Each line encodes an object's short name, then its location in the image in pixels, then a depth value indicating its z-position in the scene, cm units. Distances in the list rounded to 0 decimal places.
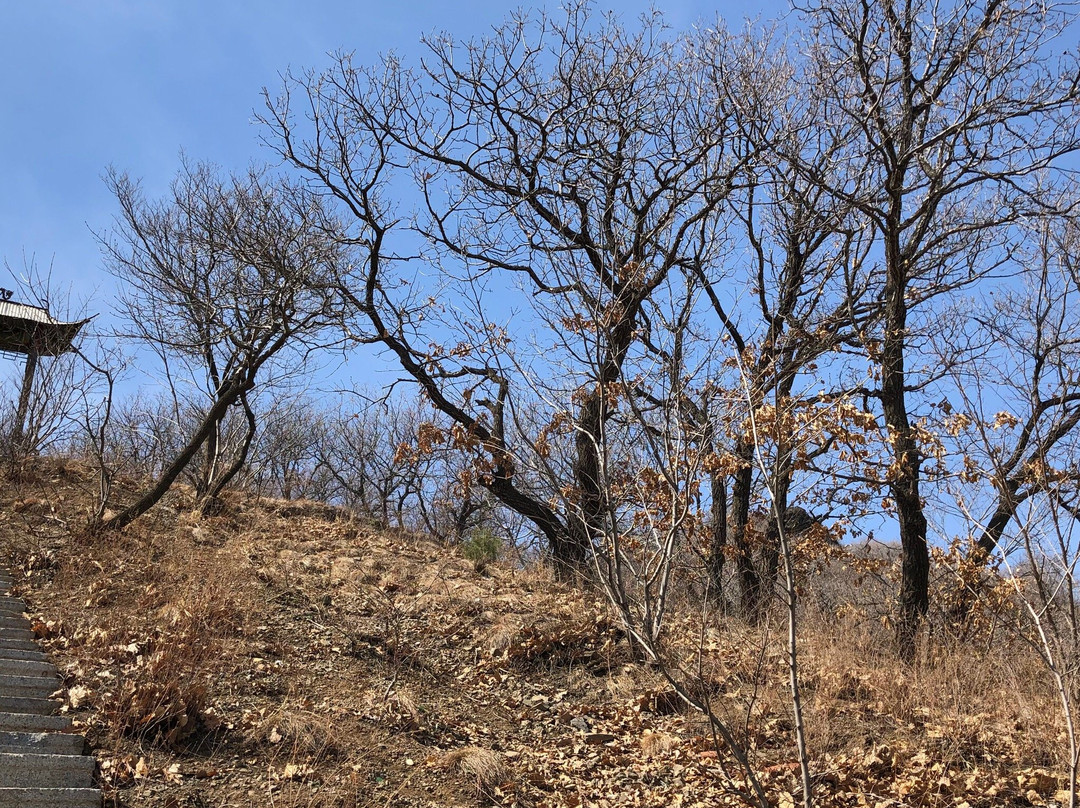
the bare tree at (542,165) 986
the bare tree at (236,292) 1091
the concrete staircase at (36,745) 439
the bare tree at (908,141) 870
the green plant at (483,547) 1108
